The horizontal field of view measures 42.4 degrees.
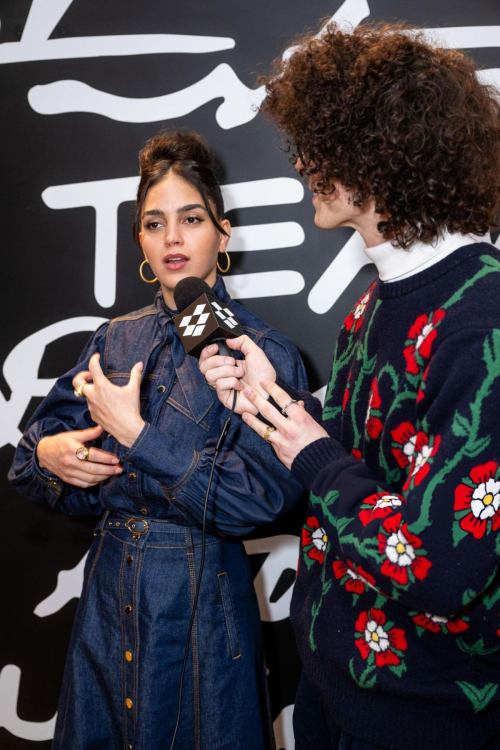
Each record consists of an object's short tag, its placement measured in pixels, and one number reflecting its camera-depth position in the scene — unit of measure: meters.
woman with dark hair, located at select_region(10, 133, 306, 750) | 1.26
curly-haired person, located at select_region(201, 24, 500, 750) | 0.80
